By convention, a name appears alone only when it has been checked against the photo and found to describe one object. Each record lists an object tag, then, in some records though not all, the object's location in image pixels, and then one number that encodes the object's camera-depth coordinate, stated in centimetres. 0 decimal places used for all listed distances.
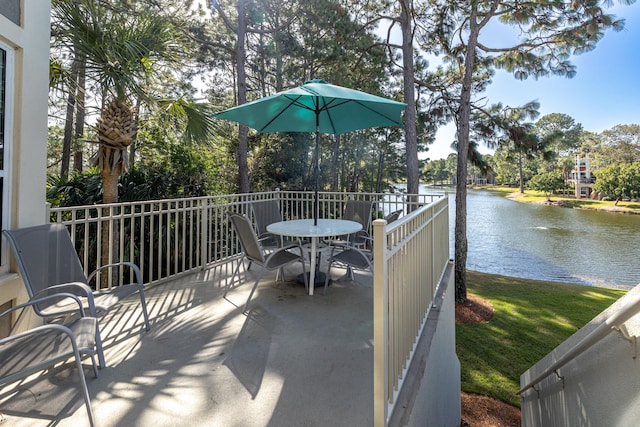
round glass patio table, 343
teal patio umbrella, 336
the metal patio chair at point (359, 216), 457
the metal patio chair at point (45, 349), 147
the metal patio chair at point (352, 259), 342
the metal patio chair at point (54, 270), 215
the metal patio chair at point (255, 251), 329
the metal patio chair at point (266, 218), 453
